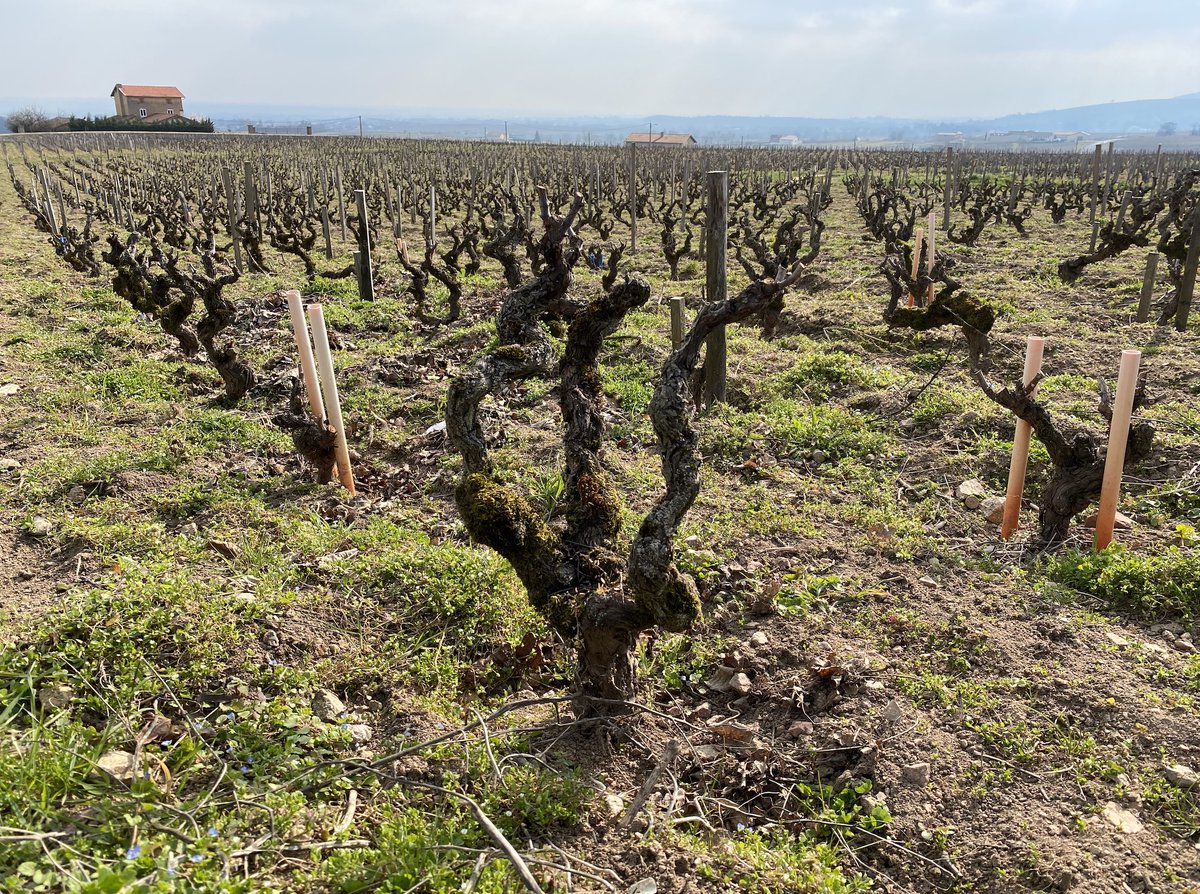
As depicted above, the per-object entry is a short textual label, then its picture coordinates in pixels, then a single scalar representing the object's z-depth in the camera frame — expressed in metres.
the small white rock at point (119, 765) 2.89
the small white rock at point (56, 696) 3.26
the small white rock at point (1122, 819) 2.87
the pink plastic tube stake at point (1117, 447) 4.33
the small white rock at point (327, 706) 3.50
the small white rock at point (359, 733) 3.35
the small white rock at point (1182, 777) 3.02
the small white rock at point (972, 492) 5.55
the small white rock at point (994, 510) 5.31
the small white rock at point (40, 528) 4.95
